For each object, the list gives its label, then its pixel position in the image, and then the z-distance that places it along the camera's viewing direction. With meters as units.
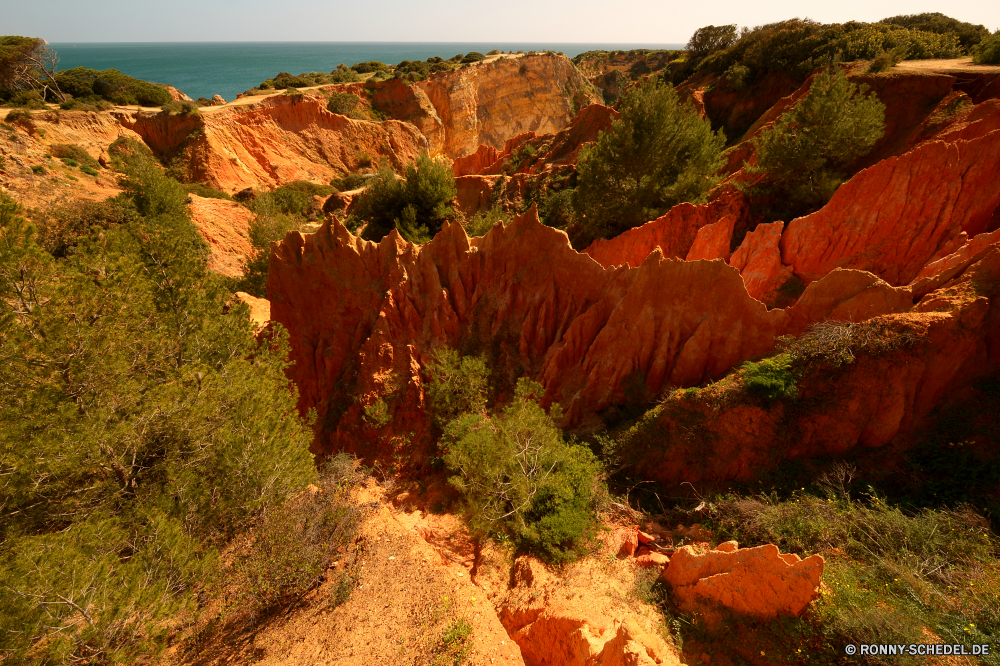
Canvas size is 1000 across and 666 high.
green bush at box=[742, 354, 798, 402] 9.75
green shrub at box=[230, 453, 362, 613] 8.66
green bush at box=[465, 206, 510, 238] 22.92
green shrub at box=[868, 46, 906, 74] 21.16
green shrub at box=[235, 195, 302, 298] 22.80
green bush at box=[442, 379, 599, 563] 9.93
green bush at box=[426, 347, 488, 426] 13.50
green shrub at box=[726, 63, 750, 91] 31.17
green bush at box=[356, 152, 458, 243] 25.61
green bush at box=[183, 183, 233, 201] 34.34
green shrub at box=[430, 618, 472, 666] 8.07
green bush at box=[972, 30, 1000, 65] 18.92
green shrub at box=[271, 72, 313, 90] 56.75
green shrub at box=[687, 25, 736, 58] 41.66
